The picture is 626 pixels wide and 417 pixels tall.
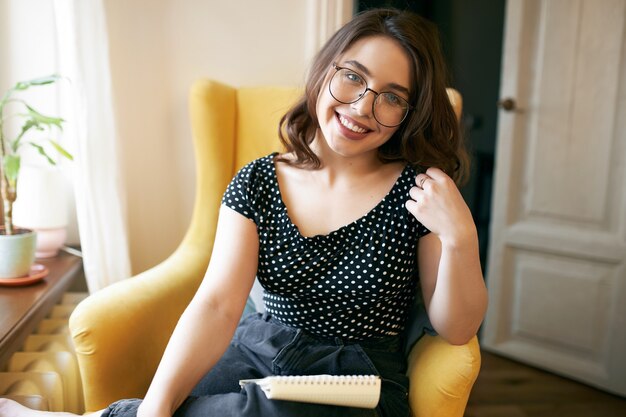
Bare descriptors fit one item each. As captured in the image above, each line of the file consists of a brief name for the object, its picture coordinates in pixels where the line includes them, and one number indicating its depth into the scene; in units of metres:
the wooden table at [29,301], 1.20
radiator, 1.23
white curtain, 1.50
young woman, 1.08
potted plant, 1.37
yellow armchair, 1.10
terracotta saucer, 1.40
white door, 2.13
